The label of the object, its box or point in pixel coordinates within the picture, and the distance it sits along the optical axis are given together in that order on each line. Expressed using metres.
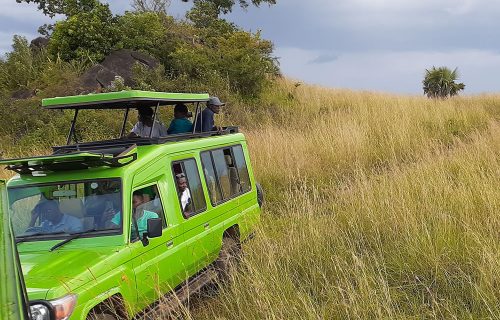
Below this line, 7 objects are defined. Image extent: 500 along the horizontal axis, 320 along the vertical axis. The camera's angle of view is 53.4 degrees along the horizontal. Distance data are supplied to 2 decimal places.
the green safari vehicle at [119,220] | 3.87
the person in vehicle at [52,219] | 4.57
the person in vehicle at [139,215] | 4.50
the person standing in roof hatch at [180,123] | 7.88
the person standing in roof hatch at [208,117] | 8.05
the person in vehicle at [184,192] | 5.39
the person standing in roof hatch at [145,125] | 7.25
